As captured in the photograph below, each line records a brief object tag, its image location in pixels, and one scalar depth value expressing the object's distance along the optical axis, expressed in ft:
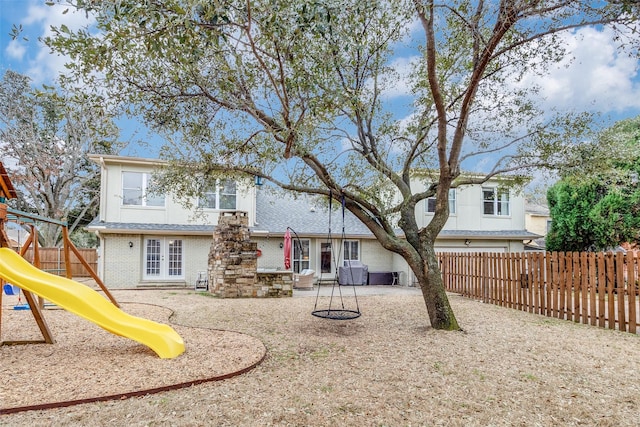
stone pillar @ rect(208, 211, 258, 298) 41.60
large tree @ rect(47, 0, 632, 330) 15.33
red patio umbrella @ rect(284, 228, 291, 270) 45.71
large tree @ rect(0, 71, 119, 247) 68.74
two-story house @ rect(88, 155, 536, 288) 49.75
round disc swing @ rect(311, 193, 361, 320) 23.39
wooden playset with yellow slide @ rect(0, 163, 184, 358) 17.54
